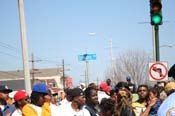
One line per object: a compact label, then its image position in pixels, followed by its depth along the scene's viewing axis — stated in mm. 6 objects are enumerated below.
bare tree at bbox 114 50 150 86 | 55184
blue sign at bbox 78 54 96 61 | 32188
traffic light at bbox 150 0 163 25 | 10641
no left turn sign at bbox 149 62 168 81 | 12734
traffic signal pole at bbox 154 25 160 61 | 11370
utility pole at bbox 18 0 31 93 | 13648
